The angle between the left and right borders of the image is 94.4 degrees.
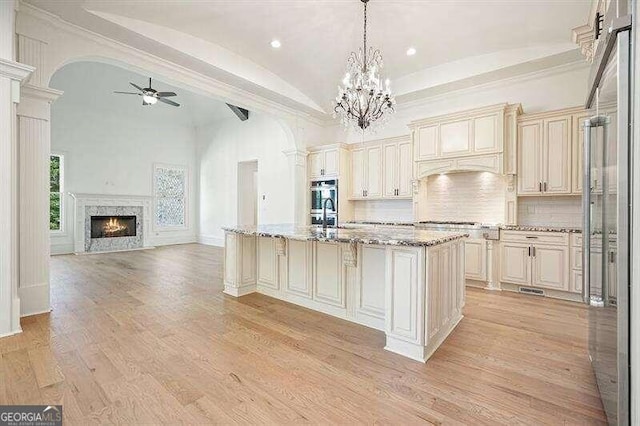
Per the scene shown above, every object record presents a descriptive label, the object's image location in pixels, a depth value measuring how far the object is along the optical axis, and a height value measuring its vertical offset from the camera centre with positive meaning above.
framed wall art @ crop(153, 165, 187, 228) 8.68 +0.48
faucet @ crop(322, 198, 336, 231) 6.08 +0.13
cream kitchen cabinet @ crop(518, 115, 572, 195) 3.90 +0.76
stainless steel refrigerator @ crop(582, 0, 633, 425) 1.20 +0.01
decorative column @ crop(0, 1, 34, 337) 2.49 +0.41
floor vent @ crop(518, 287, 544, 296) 3.91 -1.06
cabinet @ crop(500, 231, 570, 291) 3.70 -0.62
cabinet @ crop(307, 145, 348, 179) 6.05 +1.06
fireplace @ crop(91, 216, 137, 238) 7.49 -0.40
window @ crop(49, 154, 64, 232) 6.98 +0.43
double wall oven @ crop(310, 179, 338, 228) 6.08 +0.27
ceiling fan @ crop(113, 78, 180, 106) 5.45 +2.18
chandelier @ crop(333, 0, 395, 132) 3.30 +1.28
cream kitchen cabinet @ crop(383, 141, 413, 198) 5.33 +0.77
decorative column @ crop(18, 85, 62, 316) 2.93 +0.15
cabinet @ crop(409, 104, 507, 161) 4.26 +1.20
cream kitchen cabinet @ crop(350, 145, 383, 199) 5.74 +0.78
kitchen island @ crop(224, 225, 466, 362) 2.21 -0.63
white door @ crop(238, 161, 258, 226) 8.51 +0.56
